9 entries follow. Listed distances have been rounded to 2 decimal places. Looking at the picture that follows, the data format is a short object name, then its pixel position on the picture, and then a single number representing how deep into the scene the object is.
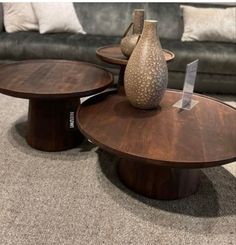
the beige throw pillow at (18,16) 2.83
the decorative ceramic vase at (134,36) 1.70
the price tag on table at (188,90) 1.38
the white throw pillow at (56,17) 2.80
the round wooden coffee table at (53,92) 1.52
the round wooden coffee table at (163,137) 1.08
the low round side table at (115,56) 1.78
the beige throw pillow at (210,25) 2.77
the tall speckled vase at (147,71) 1.29
